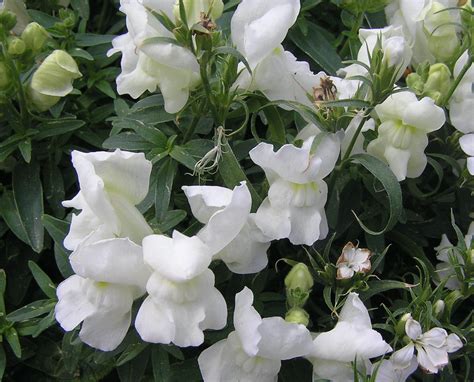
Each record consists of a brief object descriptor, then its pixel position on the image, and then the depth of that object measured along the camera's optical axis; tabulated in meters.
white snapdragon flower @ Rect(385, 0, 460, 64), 0.43
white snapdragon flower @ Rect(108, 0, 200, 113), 0.37
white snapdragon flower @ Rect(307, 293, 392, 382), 0.36
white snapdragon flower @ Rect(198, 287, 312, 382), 0.35
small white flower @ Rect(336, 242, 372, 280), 0.38
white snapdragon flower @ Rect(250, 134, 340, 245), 0.37
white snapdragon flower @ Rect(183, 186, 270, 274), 0.36
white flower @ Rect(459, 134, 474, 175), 0.41
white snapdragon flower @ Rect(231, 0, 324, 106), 0.39
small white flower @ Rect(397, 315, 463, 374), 0.37
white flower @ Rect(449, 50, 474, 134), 0.42
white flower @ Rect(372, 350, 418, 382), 0.37
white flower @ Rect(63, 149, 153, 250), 0.35
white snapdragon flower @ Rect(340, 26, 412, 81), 0.39
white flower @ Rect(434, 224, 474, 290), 0.40
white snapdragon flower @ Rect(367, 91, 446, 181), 0.39
